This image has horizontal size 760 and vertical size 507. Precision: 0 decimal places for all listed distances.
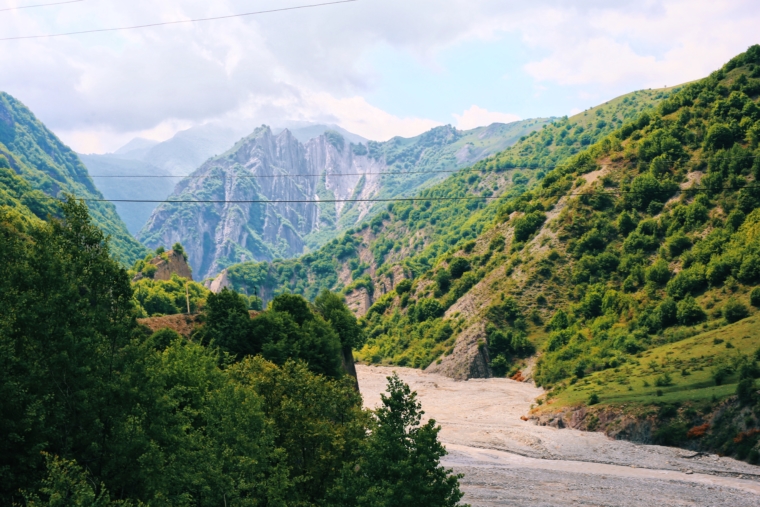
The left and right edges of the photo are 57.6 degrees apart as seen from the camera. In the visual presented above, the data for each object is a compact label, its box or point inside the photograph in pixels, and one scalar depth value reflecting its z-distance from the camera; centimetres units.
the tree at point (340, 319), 9600
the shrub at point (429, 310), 14762
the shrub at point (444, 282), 15500
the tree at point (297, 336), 7306
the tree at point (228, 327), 7297
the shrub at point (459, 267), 15412
